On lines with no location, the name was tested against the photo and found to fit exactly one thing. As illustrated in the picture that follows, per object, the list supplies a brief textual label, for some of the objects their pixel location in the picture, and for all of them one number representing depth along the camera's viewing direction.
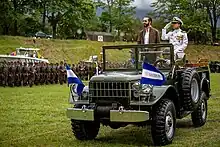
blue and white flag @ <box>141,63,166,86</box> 7.47
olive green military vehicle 7.77
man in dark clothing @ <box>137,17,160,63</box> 9.49
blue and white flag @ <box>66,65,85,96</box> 8.28
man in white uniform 9.92
